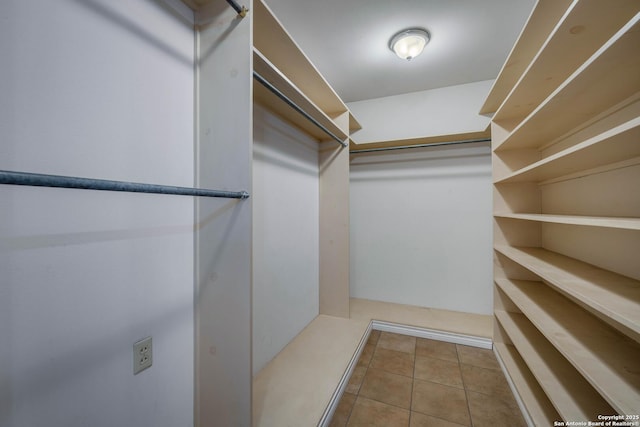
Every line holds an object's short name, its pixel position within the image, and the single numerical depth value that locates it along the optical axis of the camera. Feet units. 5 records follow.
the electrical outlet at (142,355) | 2.89
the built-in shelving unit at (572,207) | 2.80
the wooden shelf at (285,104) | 3.82
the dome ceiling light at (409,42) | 5.58
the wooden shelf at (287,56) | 3.88
